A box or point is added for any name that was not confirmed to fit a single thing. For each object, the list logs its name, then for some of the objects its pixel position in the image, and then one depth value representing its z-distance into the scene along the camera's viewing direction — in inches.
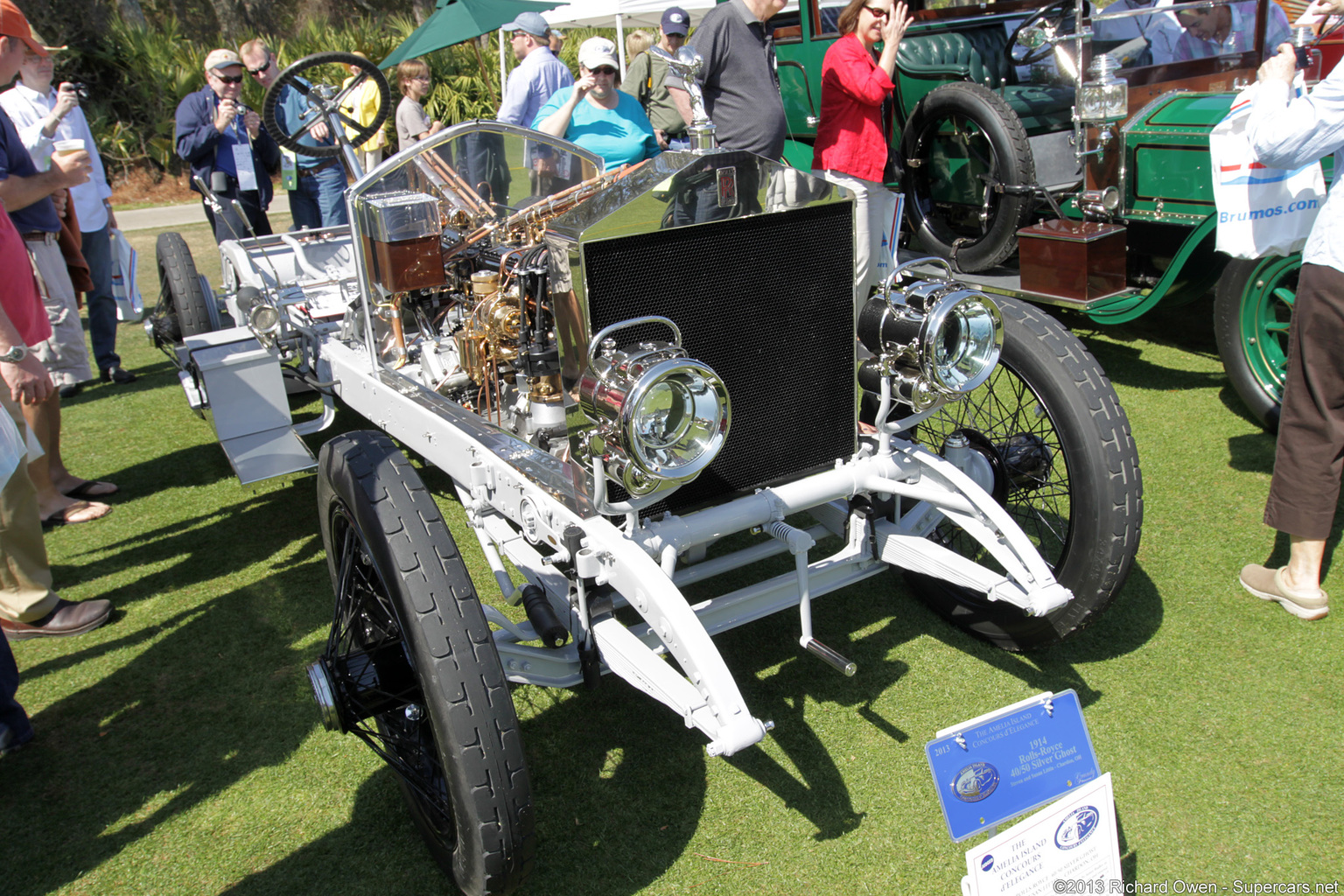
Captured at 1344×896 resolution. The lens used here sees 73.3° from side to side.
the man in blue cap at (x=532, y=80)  237.8
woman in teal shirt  175.2
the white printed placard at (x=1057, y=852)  62.4
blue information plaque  66.8
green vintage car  164.1
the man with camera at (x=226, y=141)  235.5
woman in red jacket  186.7
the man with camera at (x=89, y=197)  193.2
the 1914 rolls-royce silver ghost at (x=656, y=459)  72.8
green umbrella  377.7
